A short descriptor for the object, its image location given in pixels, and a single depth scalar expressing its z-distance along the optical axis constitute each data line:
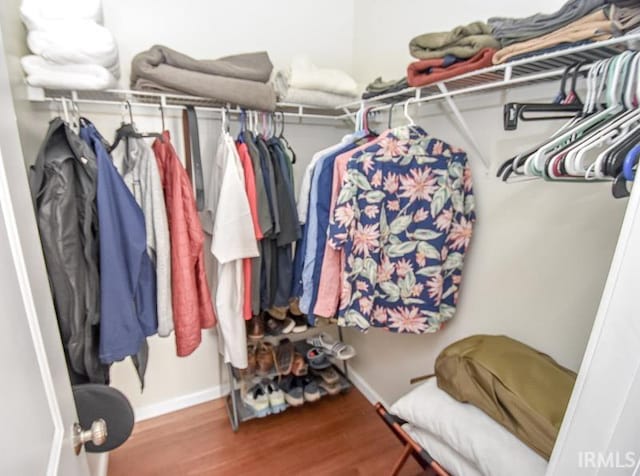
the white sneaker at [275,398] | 1.81
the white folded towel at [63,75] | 1.11
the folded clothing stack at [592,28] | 0.72
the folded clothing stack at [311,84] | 1.51
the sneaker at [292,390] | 1.84
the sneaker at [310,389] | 1.88
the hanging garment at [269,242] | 1.43
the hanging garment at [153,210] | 1.23
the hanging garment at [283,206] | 1.45
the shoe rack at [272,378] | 1.78
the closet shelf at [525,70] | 0.74
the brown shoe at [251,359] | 1.90
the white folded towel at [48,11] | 1.05
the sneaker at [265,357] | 1.91
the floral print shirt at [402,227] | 1.21
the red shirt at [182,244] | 1.28
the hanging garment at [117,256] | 1.05
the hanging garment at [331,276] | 1.28
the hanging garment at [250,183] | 1.39
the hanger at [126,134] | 1.25
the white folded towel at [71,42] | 1.07
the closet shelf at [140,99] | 1.21
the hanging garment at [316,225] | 1.30
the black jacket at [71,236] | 0.96
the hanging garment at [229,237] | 1.34
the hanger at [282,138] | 1.53
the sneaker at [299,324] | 1.85
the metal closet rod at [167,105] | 1.31
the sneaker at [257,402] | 1.78
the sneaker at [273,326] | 1.82
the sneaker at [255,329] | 1.77
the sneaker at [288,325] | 1.83
